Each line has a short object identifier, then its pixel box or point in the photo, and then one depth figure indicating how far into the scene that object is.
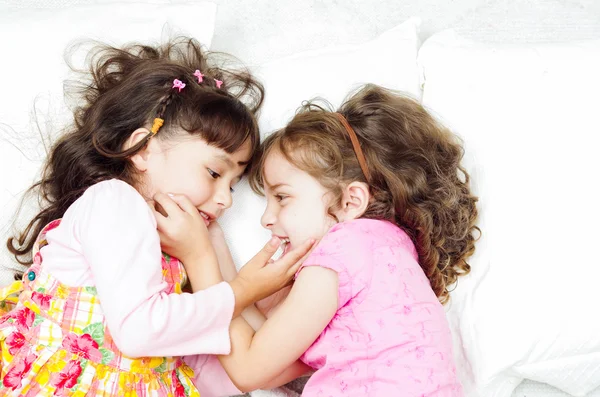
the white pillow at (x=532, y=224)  1.27
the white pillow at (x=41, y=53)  1.38
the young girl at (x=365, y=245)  1.13
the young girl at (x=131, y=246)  1.08
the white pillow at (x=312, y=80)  1.41
